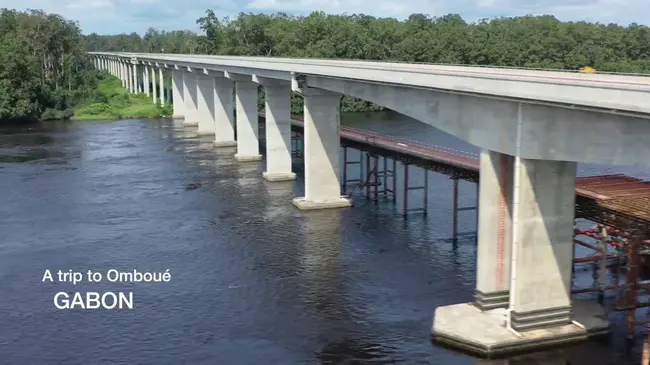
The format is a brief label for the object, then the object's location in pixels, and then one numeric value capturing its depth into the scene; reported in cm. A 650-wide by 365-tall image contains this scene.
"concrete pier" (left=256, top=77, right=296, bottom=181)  5428
